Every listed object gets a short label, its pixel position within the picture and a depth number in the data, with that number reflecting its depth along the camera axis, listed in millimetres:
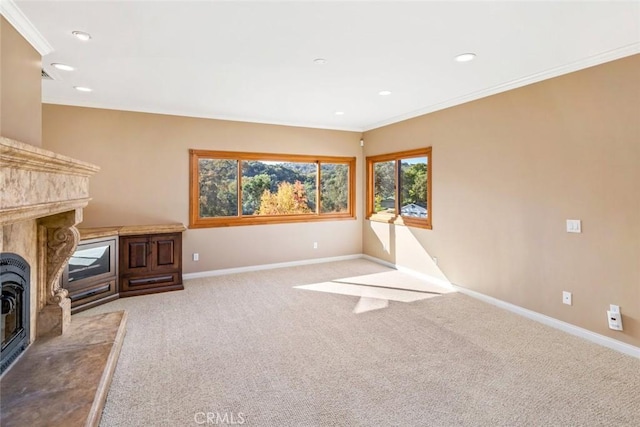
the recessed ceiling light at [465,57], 2943
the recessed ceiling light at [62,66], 3158
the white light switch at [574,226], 3174
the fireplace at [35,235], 1650
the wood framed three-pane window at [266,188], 5305
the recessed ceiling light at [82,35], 2535
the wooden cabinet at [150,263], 4324
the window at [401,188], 5133
